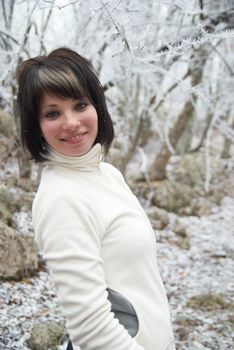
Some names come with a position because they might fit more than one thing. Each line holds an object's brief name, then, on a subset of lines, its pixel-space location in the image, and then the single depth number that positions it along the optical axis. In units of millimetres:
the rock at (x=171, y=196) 7766
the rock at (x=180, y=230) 6462
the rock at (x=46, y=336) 2605
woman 1011
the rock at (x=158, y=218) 6629
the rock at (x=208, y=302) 3977
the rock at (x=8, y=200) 4262
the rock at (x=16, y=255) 3322
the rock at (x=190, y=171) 9383
